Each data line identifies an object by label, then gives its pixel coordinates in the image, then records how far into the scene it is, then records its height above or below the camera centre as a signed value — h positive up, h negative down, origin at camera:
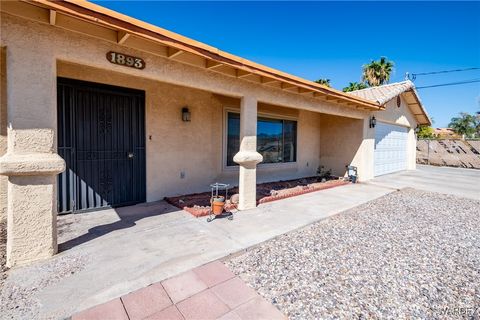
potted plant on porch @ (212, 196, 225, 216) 5.04 -1.27
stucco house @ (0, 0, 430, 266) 2.97 +0.77
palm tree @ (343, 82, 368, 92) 25.69 +7.58
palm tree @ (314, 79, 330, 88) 24.08 +7.53
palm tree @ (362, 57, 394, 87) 25.15 +9.18
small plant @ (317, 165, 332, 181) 10.33 -1.09
